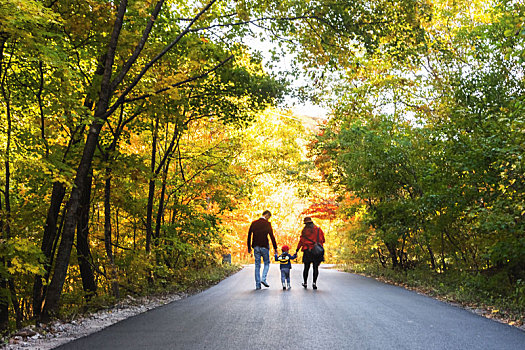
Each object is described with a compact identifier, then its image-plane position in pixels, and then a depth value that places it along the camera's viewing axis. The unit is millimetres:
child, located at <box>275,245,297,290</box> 12532
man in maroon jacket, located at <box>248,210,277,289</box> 12609
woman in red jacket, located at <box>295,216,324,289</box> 12711
